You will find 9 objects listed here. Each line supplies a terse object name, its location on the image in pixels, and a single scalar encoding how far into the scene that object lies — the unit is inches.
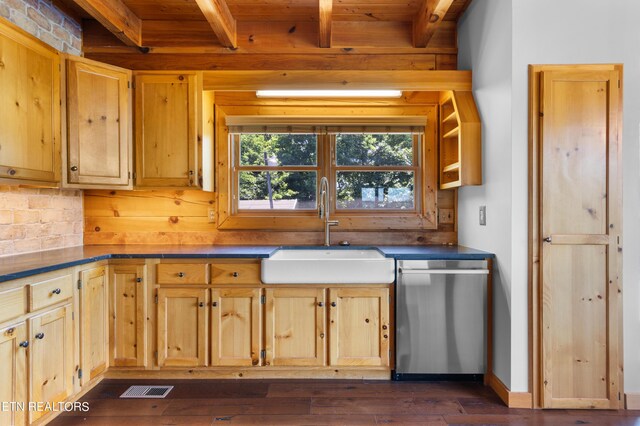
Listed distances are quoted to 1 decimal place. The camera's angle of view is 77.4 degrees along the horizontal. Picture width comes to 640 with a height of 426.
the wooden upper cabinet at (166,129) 116.9
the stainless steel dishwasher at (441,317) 105.8
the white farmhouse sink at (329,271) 104.8
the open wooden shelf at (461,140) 110.2
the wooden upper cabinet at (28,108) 88.5
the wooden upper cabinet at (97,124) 107.4
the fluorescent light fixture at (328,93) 121.3
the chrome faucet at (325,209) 127.3
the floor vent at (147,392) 101.3
